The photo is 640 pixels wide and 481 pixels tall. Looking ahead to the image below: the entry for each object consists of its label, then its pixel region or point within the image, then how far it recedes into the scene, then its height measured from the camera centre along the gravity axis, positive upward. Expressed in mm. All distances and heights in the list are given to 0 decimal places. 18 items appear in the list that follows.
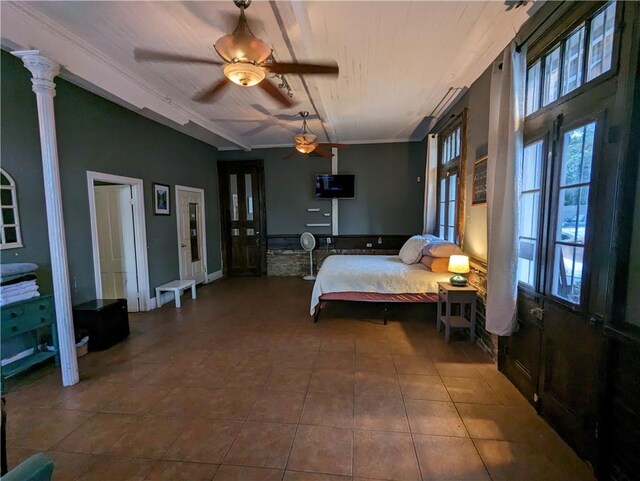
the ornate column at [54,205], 2289 +115
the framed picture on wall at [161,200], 4594 +300
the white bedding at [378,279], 3596 -792
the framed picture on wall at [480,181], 3027 +369
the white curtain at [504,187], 2174 +220
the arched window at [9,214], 2514 +47
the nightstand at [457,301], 3115 -921
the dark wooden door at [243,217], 6703 +14
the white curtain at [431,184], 5059 +558
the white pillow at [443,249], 3658 -420
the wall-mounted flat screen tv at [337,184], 6395 +718
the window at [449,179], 4082 +576
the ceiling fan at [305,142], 4402 +1155
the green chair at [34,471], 883 -791
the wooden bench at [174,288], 4598 -1110
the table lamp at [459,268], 3193 -568
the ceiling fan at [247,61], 1854 +1086
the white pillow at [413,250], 4184 -495
